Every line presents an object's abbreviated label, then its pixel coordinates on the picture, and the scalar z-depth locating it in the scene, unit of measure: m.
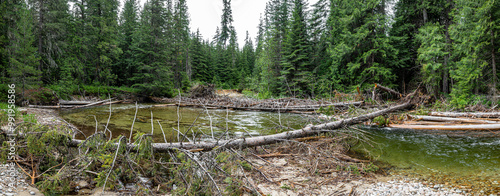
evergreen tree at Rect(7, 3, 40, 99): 10.41
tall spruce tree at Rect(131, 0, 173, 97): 18.89
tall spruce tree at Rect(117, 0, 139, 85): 25.70
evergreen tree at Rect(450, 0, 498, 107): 8.93
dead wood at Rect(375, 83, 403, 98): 11.32
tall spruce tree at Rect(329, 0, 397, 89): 15.36
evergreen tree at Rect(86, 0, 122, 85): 20.56
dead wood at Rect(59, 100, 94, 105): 12.82
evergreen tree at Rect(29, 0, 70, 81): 17.09
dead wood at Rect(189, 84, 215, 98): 17.96
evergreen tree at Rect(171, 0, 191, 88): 25.45
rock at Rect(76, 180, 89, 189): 2.92
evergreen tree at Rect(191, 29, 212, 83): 38.09
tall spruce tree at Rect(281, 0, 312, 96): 18.89
